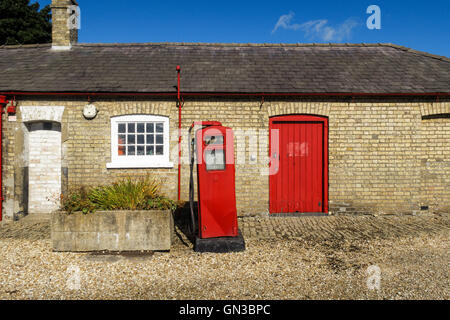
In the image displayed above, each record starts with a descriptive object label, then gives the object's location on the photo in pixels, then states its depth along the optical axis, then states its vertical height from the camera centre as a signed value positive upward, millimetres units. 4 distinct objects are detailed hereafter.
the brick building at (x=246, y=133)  7359 +747
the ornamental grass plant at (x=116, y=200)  4957 -685
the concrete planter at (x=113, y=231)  4895 -1191
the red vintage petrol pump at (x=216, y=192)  4656 -512
